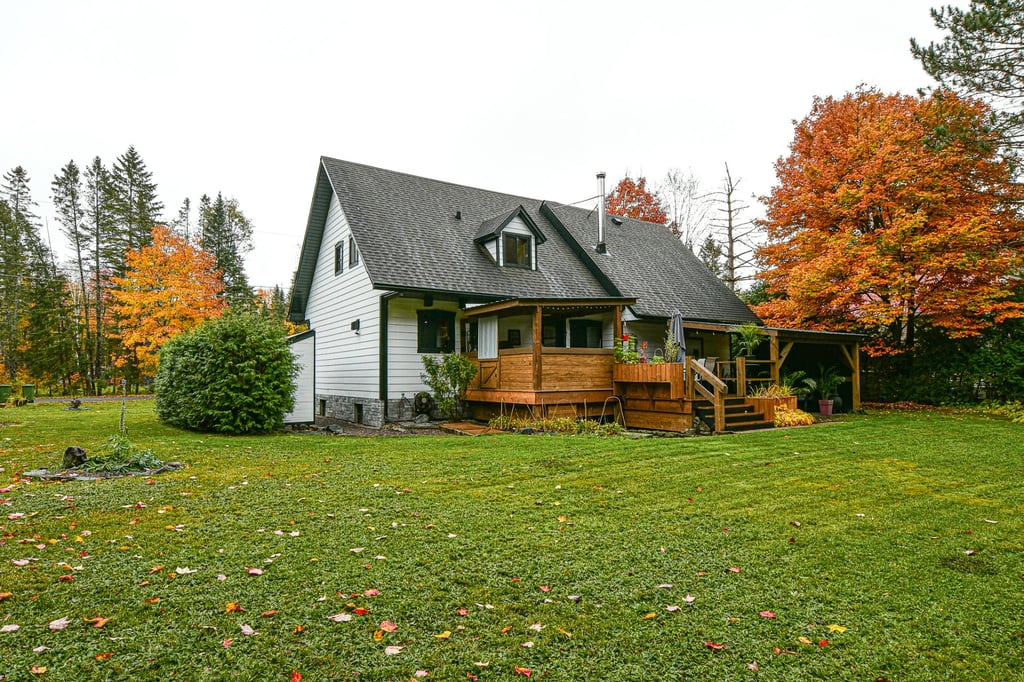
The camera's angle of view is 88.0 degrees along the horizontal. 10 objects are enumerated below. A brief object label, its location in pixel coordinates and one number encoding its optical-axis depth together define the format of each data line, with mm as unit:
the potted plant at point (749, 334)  12164
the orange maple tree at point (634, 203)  28734
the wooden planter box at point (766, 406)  11805
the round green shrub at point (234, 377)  10180
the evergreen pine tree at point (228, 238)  33750
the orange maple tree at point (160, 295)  23328
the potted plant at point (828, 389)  14250
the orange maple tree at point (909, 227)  13234
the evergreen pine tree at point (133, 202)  29141
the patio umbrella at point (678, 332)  11297
